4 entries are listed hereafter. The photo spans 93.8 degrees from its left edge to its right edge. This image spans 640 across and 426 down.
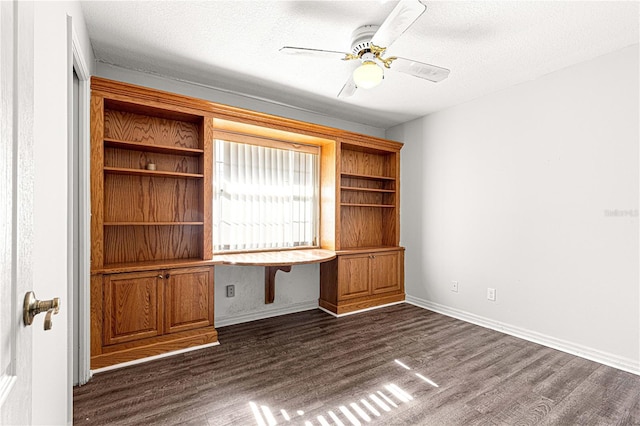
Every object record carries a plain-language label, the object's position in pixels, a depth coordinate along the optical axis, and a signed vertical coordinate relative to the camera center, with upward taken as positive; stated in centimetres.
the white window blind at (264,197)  323 +16
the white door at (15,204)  57 +1
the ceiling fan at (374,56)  184 +106
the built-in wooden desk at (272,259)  277 -49
